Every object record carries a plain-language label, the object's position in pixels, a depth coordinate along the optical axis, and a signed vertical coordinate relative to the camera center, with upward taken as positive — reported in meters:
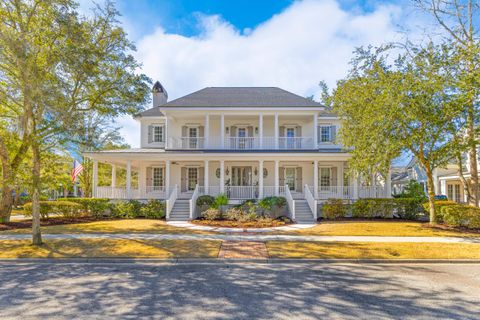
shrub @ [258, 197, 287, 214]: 17.48 -1.28
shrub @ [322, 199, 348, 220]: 17.33 -1.62
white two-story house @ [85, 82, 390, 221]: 19.00 +2.08
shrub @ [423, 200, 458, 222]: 15.51 -1.42
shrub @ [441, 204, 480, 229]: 13.98 -1.61
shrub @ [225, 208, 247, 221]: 16.49 -1.81
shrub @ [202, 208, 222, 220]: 16.52 -1.79
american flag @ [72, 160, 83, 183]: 23.35 +1.05
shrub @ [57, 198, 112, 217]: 18.17 -1.39
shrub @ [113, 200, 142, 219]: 17.83 -1.61
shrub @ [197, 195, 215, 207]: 18.00 -1.12
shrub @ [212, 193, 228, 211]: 17.70 -1.17
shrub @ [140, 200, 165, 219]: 17.62 -1.65
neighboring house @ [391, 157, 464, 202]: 30.52 +0.01
